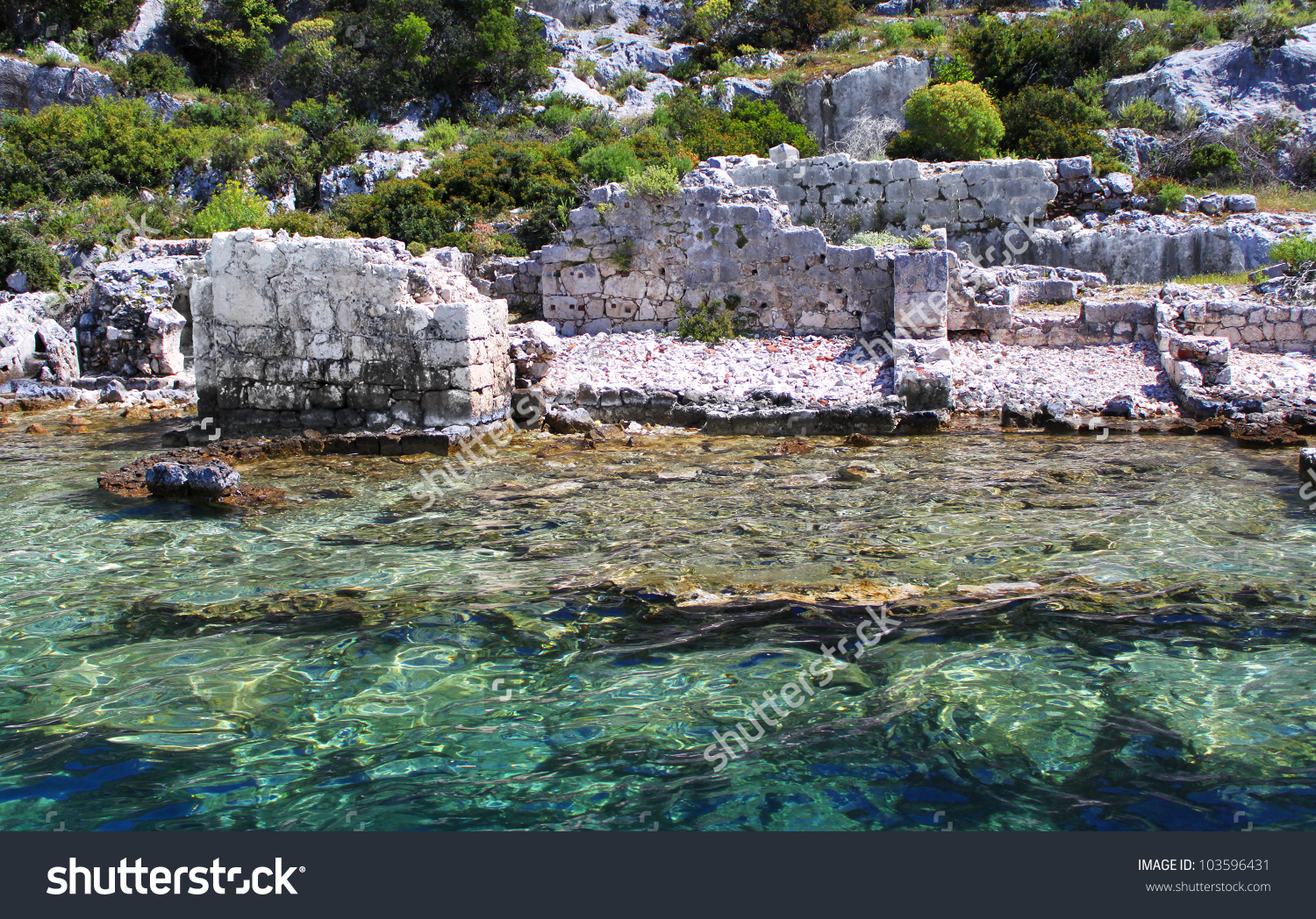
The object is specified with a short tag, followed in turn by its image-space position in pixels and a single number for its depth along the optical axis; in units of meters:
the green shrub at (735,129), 21.28
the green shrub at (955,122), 19.86
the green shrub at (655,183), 13.03
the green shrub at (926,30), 28.95
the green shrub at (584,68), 30.56
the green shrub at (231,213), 19.58
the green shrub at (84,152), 22.69
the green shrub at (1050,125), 19.89
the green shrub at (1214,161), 19.33
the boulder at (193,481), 7.52
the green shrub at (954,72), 24.56
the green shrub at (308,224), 18.22
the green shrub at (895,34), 28.58
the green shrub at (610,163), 18.41
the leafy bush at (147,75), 31.05
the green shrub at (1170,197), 17.50
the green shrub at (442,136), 24.84
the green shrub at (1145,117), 21.53
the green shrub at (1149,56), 23.83
